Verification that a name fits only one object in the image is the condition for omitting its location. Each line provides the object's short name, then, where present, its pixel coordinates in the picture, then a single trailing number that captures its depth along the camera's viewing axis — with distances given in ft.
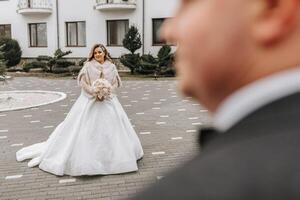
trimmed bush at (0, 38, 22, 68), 90.88
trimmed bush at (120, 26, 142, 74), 79.77
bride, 21.01
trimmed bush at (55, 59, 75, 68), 84.48
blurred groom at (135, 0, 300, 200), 1.60
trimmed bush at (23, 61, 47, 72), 86.48
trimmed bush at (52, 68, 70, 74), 83.25
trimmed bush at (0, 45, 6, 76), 46.19
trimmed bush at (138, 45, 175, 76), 76.23
